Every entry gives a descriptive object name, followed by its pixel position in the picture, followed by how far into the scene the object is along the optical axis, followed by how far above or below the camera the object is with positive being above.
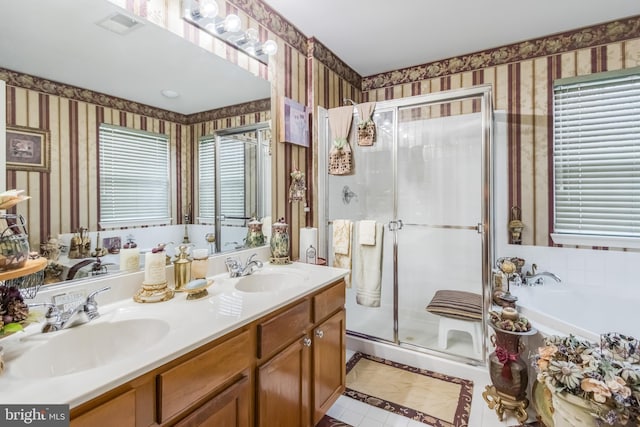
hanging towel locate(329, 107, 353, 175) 2.44 +0.58
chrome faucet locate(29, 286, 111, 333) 1.00 -0.35
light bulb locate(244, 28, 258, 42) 1.87 +1.09
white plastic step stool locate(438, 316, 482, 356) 2.21 -0.88
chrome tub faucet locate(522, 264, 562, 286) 2.40 -0.53
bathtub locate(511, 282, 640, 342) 2.05 -0.66
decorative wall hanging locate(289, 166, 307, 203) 2.29 +0.19
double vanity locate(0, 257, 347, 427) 0.74 -0.45
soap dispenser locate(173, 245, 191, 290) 1.45 -0.27
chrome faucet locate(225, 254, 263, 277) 1.72 -0.31
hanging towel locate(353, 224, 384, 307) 2.41 -0.47
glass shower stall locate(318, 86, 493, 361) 2.39 +0.08
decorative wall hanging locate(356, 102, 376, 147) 2.37 +0.68
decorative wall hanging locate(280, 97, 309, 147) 2.20 +0.66
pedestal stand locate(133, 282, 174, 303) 1.27 -0.34
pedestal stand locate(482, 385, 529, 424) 1.72 -1.11
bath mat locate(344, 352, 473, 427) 1.80 -1.18
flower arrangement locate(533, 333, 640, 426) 1.21 -0.69
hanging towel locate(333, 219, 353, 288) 2.46 -0.26
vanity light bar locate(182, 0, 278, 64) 1.61 +1.06
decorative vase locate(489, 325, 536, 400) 1.72 -0.89
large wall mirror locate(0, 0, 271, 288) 1.10 +0.49
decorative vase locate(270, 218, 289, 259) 2.03 -0.19
